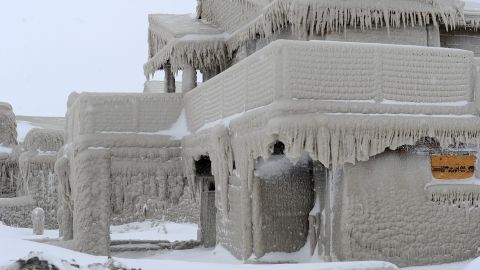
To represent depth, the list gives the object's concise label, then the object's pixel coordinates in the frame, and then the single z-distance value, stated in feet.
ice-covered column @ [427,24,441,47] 48.08
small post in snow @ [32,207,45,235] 84.23
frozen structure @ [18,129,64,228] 95.55
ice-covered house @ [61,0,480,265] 35.12
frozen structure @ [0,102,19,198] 103.30
